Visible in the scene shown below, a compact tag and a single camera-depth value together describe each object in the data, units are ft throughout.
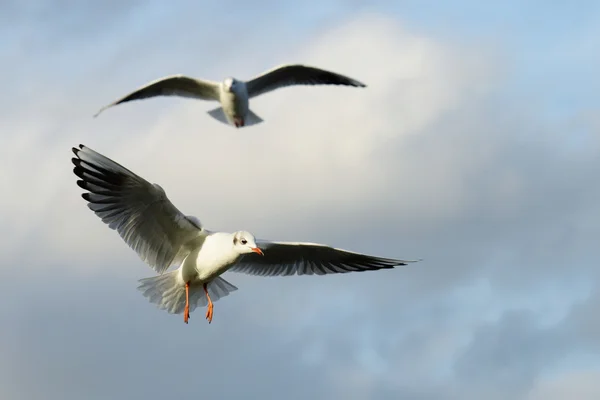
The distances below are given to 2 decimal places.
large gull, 42.75
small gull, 65.77
